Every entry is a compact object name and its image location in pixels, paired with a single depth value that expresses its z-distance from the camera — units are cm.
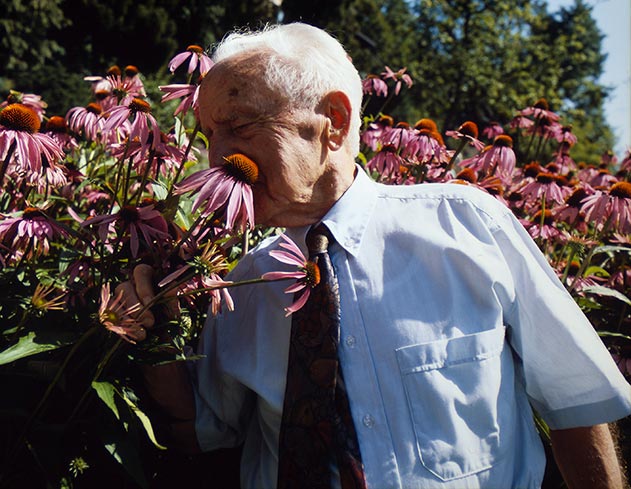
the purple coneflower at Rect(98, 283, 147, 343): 105
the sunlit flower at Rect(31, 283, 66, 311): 114
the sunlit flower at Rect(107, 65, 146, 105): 174
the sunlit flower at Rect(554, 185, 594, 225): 231
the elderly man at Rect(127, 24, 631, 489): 124
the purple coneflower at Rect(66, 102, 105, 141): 208
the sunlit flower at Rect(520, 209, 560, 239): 219
